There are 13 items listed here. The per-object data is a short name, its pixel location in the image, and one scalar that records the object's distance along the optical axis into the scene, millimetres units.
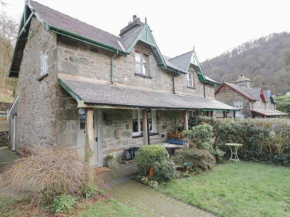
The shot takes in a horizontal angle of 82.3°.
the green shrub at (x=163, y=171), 5535
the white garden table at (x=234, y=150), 8148
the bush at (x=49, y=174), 3514
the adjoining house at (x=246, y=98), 26766
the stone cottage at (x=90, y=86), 6309
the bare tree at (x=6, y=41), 18191
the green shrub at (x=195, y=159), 6598
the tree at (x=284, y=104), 35466
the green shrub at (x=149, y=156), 5805
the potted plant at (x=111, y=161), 7241
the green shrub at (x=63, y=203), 3641
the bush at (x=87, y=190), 4387
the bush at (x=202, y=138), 7582
